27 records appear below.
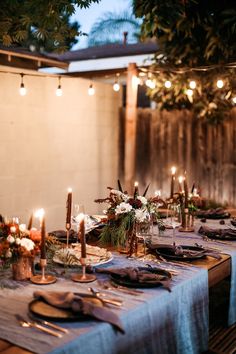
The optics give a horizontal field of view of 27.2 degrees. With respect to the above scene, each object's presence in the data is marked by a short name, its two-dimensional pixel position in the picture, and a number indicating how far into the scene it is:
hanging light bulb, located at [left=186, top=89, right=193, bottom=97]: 5.91
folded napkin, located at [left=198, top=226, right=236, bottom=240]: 3.39
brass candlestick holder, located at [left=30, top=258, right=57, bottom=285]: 2.27
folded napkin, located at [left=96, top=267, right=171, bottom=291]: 2.28
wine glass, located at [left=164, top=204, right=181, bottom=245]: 3.69
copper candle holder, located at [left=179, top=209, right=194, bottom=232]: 3.68
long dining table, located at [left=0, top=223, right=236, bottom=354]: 1.74
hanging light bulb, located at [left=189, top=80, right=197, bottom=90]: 5.69
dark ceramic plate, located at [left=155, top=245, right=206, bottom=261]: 2.78
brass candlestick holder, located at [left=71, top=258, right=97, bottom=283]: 2.35
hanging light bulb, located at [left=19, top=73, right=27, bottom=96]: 5.00
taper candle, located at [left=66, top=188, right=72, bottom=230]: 2.75
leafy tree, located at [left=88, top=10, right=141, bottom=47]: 14.43
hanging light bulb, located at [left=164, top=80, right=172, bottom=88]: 5.71
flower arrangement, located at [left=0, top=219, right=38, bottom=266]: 2.33
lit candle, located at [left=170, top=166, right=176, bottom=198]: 3.84
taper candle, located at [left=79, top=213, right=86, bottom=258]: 2.27
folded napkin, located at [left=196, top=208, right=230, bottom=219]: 4.20
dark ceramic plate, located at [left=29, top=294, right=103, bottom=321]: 1.86
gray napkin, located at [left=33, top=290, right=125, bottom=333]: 1.87
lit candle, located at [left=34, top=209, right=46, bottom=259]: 2.23
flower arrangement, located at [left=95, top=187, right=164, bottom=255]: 2.96
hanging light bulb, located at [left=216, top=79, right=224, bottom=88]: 5.41
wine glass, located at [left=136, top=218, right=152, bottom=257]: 2.97
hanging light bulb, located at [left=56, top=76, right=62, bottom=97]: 5.46
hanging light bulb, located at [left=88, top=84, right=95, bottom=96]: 5.82
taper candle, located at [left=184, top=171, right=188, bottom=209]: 3.61
